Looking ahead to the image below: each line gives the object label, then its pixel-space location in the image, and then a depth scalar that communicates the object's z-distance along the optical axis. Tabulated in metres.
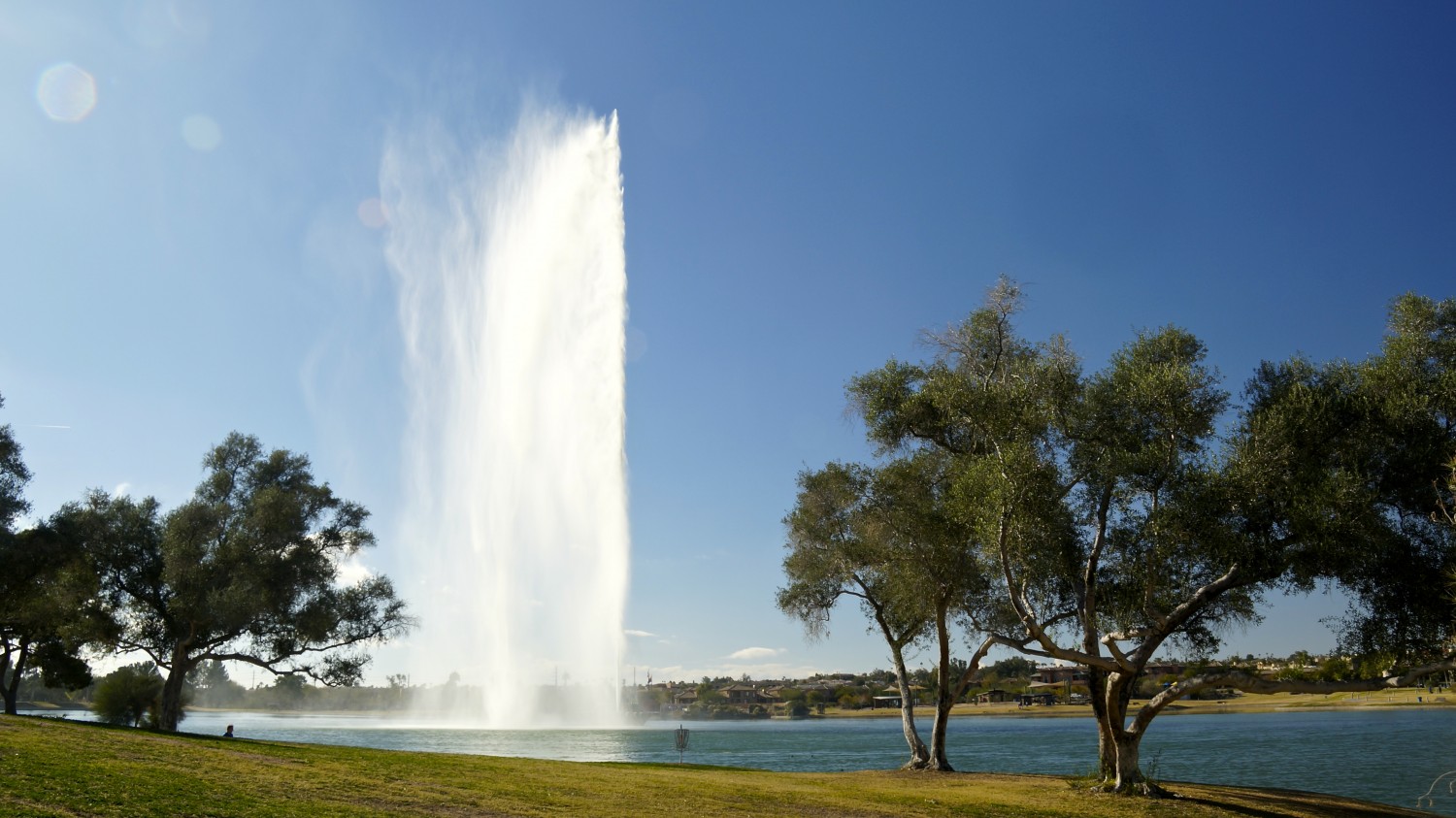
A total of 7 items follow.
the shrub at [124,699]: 54.78
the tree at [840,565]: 35.91
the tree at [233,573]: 43.19
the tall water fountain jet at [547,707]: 118.38
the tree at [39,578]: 40.94
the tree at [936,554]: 30.88
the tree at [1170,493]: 22.80
